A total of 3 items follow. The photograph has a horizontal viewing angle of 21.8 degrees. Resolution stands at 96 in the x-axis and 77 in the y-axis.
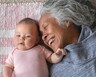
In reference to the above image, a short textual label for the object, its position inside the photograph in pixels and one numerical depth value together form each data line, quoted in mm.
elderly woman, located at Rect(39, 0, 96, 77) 1263
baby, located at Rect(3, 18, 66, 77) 1283
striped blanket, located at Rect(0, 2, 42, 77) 1427
